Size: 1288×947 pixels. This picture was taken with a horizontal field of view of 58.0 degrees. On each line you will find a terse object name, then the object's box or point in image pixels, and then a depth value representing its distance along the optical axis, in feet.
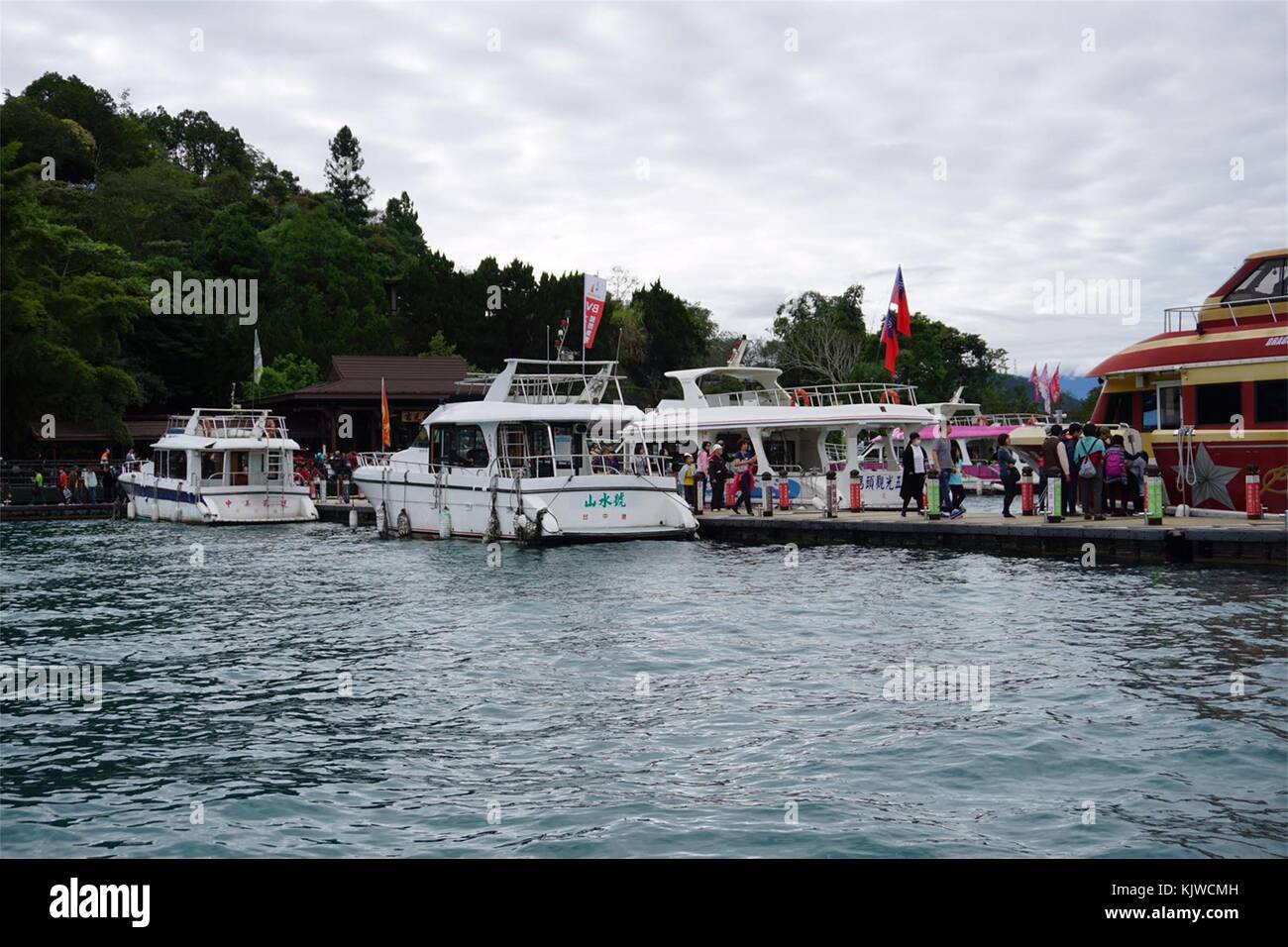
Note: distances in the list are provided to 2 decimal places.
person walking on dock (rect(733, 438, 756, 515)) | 93.57
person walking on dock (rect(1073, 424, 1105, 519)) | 72.90
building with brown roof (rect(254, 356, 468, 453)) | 165.99
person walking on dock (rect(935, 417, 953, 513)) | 83.66
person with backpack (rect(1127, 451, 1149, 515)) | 75.31
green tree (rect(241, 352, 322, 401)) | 190.08
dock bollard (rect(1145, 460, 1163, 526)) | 67.72
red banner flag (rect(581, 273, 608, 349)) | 92.46
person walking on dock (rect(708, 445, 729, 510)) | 98.78
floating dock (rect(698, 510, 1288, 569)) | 62.44
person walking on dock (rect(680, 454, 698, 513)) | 96.43
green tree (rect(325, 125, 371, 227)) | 346.44
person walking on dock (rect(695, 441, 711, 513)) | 98.90
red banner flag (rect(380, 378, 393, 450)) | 135.11
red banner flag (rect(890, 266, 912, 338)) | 109.09
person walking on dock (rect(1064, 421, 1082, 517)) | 74.38
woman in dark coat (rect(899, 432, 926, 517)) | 86.79
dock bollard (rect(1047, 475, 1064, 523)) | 72.74
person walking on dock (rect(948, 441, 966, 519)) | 83.05
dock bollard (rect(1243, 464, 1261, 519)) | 67.87
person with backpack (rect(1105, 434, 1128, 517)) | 73.87
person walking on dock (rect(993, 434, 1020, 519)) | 79.87
